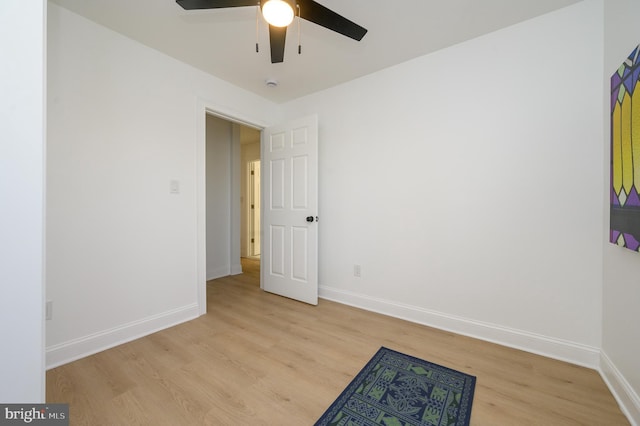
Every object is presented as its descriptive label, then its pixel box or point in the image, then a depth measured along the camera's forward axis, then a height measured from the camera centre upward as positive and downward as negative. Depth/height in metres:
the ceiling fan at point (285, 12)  1.31 +1.11
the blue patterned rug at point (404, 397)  1.28 -1.05
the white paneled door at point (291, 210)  2.83 +0.02
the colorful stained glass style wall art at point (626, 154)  1.24 +0.31
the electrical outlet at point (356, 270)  2.77 -0.65
